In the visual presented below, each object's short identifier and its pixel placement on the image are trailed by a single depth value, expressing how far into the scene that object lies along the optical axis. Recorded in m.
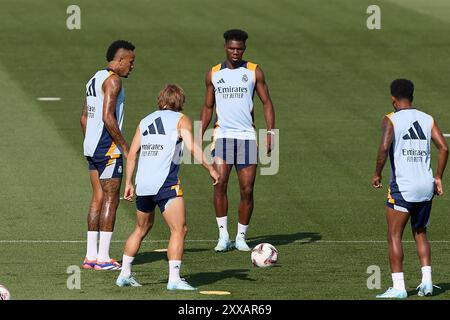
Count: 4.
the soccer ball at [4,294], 15.35
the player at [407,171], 16.16
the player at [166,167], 16.48
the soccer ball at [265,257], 18.00
